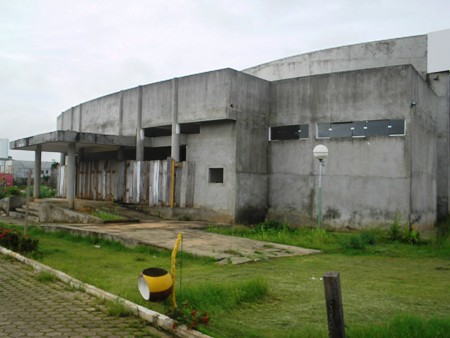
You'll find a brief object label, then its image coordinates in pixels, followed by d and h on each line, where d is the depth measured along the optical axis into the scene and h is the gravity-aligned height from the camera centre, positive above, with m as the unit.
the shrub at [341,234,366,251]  11.56 -1.60
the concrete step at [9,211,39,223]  19.44 -1.84
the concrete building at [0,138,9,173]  54.36 +2.92
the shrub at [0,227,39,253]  10.33 -1.53
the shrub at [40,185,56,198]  26.90 -0.95
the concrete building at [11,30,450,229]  15.30 +1.63
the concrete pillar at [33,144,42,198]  22.83 +0.27
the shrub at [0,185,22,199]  24.64 -0.87
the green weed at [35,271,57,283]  7.64 -1.73
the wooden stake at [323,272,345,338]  4.02 -1.12
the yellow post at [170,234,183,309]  5.61 -1.20
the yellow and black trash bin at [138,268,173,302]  5.55 -1.34
